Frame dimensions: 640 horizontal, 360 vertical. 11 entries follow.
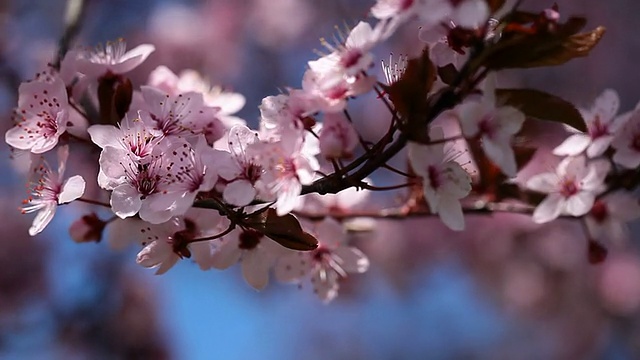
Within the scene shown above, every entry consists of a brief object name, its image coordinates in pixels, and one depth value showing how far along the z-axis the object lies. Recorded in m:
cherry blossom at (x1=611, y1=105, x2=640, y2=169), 0.96
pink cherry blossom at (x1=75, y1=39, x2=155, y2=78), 0.97
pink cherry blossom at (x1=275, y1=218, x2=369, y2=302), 0.98
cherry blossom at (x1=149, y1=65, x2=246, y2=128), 0.97
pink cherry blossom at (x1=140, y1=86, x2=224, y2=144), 0.94
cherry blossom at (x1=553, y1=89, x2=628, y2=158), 0.96
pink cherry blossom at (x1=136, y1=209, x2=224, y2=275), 0.94
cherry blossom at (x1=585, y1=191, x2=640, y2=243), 0.99
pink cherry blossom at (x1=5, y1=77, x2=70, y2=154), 0.95
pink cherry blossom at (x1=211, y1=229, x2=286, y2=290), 0.95
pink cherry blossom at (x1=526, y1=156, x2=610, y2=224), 0.97
